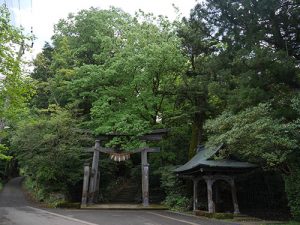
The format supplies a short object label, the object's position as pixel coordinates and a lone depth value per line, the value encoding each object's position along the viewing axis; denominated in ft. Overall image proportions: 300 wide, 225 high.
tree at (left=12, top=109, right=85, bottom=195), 65.77
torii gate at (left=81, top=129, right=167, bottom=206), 65.92
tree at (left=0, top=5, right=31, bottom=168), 32.99
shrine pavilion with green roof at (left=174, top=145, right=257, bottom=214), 49.98
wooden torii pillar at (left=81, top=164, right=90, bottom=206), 64.34
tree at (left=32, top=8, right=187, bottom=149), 68.80
